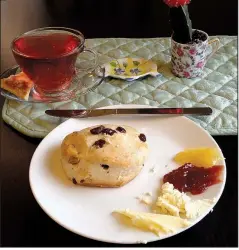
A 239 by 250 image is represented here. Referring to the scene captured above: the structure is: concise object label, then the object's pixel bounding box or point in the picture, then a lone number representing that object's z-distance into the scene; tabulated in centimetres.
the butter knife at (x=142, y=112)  87
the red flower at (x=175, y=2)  92
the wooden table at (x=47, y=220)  66
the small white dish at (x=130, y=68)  102
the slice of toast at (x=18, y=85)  97
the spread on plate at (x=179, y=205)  65
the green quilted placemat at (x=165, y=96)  88
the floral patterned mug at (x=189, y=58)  98
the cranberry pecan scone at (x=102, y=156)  70
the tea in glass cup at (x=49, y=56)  93
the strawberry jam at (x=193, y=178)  69
